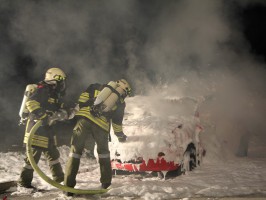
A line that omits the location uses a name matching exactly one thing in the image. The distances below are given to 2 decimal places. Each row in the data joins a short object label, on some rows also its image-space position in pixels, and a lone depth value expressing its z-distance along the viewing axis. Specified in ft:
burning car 17.47
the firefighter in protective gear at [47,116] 15.39
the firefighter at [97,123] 15.01
